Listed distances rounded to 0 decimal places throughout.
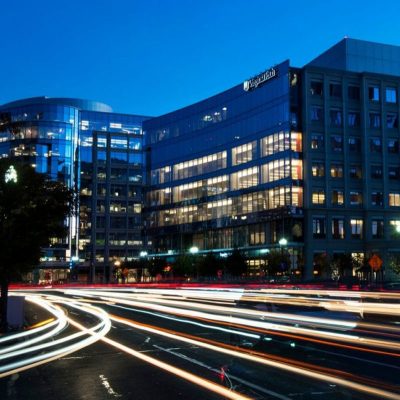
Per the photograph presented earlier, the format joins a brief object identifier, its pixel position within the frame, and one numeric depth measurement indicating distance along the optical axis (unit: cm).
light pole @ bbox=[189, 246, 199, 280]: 8940
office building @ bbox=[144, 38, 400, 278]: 8275
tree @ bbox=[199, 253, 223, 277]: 8621
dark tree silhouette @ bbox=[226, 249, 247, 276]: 8244
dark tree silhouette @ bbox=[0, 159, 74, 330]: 2236
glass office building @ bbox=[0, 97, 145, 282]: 13788
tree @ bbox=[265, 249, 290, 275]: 7788
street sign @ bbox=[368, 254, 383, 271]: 4737
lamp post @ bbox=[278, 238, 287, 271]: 7588
